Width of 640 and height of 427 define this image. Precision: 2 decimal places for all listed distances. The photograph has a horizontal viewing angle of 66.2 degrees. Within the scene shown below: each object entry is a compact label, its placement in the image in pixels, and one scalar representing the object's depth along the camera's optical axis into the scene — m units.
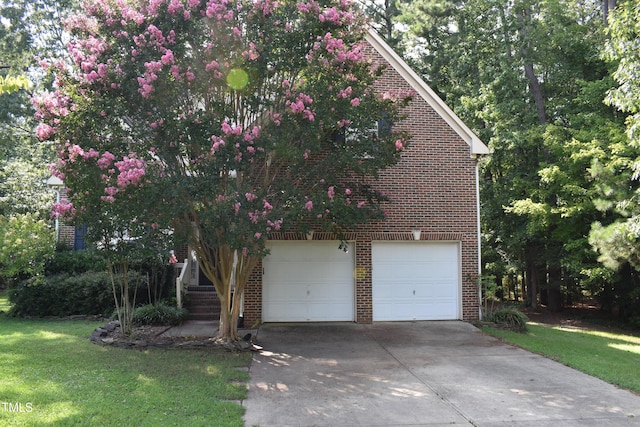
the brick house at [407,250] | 12.81
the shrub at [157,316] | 12.34
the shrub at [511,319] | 12.41
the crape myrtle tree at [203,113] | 8.30
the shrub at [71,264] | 15.34
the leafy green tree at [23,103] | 24.17
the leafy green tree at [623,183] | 9.06
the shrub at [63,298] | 13.76
